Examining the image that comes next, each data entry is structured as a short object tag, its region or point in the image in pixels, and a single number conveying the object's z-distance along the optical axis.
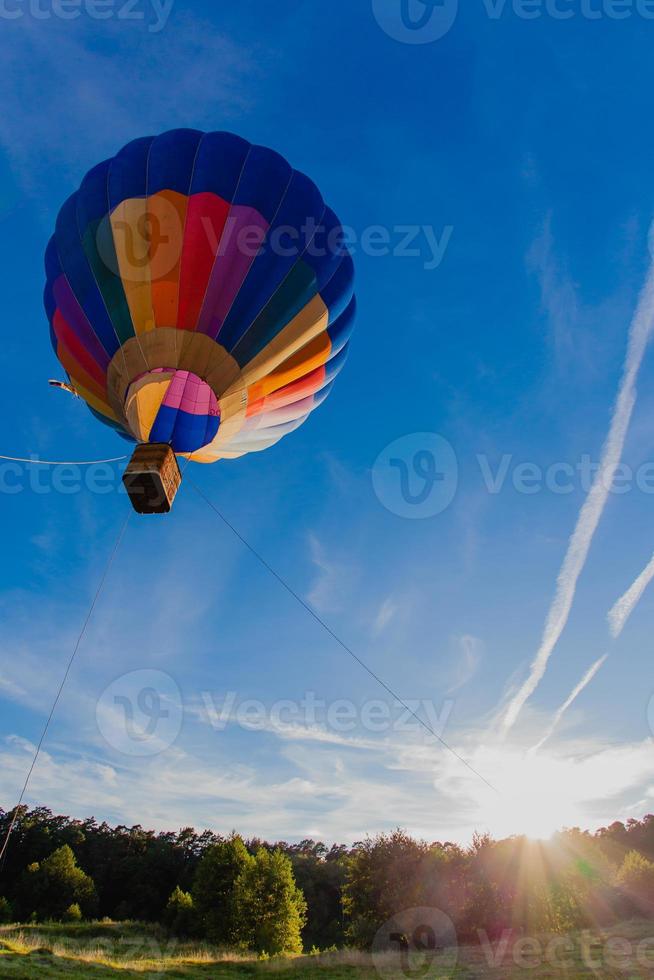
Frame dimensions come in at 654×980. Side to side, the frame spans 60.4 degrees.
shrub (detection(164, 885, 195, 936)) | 36.63
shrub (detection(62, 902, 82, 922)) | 45.34
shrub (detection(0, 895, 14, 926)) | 45.62
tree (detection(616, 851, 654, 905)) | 32.38
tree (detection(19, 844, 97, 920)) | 48.91
